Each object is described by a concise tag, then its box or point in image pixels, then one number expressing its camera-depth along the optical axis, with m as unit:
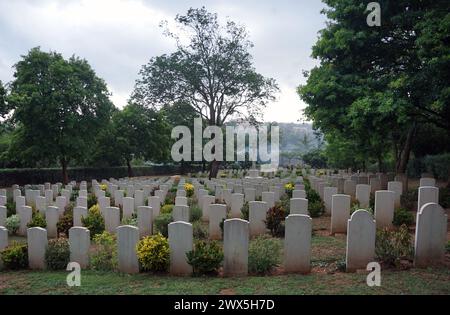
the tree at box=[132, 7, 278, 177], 30.84
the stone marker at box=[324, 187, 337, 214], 12.86
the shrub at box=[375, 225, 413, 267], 6.52
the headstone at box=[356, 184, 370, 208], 11.91
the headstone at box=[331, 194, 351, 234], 10.07
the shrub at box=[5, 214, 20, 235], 12.16
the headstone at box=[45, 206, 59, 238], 11.52
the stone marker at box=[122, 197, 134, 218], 13.00
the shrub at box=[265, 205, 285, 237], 10.09
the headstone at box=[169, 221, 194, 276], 6.94
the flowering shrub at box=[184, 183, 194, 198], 19.28
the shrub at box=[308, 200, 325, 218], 12.70
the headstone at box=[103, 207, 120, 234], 11.30
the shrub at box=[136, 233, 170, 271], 6.91
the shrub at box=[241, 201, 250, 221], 11.73
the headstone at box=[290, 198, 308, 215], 10.32
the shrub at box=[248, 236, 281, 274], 6.80
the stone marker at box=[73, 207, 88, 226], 11.45
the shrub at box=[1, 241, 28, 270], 7.71
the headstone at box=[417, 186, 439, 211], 9.77
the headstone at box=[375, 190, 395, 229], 9.94
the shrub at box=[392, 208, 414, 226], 10.12
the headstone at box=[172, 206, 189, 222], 10.71
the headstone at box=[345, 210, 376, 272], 6.66
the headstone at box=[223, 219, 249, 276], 6.76
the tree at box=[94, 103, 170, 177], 35.81
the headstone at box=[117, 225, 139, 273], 7.12
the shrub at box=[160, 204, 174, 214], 12.75
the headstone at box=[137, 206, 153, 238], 10.36
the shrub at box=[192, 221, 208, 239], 10.55
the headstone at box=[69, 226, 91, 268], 7.58
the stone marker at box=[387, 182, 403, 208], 12.57
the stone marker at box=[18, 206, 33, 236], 12.10
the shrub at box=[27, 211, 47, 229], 11.38
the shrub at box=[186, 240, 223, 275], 6.68
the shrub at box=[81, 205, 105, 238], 11.20
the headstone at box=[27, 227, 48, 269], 7.70
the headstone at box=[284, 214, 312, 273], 6.79
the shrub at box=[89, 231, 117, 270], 7.54
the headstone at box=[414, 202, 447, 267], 6.58
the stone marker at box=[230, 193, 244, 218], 12.73
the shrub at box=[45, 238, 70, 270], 7.57
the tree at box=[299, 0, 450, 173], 11.59
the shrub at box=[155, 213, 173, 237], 10.37
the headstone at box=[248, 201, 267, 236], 10.32
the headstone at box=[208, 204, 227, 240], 10.53
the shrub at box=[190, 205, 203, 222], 13.33
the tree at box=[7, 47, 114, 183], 23.67
